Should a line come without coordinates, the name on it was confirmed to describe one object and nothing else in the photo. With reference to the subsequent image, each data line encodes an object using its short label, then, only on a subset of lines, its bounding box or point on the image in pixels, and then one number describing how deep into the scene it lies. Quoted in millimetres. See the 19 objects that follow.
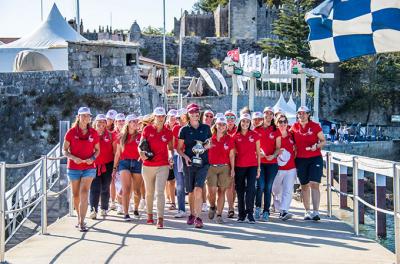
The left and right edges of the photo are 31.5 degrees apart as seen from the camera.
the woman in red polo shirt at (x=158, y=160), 10094
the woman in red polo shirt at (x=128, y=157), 11156
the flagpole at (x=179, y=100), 33438
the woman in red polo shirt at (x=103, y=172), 11336
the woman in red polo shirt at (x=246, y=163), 10531
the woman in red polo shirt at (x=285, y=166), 10885
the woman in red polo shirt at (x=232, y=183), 10781
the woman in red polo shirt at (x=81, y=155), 9859
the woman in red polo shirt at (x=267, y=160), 10781
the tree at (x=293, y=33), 55156
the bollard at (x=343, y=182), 12852
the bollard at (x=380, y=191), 11253
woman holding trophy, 10109
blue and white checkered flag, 7809
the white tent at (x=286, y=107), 33625
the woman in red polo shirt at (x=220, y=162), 10531
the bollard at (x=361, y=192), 11828
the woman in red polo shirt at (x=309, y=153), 10750
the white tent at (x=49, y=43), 29156
